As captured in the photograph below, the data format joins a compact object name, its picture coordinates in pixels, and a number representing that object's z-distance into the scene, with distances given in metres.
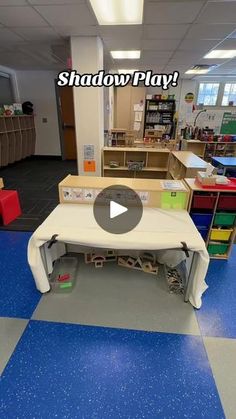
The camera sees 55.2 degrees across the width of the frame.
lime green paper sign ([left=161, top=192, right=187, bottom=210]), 2.05
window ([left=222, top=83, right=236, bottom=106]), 7.63
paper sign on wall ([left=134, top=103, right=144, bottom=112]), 6.63
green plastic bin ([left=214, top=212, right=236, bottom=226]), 2.25
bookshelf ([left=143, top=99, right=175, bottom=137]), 6.82
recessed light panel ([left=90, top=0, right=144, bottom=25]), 2.31
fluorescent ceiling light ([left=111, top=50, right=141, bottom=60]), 4.22
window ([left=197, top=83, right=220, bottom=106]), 7.68
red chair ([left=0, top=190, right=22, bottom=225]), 3.01
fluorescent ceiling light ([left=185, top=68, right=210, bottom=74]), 5.91
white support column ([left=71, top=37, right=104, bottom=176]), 3.20
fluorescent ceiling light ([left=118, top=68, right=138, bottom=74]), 6.13
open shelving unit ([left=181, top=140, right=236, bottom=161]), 5.16
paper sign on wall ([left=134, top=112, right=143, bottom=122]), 6.69
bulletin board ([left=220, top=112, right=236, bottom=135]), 5.67
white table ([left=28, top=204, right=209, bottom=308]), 1.59
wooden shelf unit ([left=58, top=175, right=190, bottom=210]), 2.05
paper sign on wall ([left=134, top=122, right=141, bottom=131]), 6.83
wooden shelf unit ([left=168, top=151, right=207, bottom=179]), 2.77
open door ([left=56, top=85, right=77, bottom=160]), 6.52
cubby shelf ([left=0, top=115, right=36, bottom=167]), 5.62
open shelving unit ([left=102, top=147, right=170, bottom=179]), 3.96
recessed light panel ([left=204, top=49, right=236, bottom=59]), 4.10
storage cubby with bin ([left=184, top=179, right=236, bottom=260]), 2.16
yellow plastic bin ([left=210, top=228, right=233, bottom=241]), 2.31
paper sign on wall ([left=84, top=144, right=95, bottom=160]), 3.64
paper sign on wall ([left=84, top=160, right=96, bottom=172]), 3.77
